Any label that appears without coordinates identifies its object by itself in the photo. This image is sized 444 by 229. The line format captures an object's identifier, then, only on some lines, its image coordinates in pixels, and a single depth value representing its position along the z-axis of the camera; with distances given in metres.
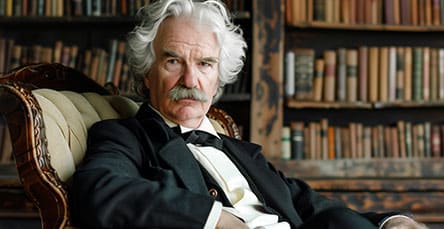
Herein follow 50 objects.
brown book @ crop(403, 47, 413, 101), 3.34
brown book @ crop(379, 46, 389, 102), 3.33
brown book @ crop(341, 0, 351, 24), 3.30
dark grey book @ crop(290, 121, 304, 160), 3.32
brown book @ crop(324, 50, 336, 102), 3.32
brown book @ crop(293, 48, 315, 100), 3.31
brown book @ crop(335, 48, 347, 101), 3.33
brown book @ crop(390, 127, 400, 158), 3.37
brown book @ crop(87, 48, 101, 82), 3.27
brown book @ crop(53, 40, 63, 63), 3.27
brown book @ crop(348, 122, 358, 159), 3.36
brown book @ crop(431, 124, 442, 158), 3.38
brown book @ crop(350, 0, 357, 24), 3.32
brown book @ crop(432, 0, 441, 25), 3.33
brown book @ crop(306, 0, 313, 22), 3.29
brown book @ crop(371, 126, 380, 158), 3.37
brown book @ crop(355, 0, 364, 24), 3.34
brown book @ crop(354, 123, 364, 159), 3.37
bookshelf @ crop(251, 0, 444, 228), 3.10
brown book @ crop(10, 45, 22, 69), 3.27
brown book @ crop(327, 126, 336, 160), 3.35
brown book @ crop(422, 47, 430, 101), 3.34
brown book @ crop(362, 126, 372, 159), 3.36
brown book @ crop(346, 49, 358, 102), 3.33
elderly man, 1.46
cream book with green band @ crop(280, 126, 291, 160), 3.30
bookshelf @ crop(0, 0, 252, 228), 3.24
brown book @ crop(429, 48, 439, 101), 3.34
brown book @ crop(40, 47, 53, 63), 3.27
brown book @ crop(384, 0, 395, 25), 3.33
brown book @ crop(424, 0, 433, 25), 3.33
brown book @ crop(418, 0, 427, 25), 3.34
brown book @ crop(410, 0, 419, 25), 3.34
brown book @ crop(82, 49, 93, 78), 3.27
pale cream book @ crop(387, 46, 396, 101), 3.33
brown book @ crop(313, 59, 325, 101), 3.33
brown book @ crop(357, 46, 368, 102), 3.33
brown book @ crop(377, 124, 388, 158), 3.37
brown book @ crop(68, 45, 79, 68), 3.28
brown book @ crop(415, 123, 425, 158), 3.37
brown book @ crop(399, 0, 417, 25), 3.34
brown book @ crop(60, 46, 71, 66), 3.28
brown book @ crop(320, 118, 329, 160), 3.35
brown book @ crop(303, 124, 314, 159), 3.34
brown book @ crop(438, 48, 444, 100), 3.33
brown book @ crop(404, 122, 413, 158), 3.37
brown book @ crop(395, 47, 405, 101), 3.34
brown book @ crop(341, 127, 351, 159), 3.36
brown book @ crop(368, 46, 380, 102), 3.33
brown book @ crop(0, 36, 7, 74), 3.26
